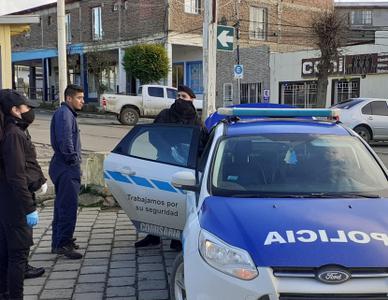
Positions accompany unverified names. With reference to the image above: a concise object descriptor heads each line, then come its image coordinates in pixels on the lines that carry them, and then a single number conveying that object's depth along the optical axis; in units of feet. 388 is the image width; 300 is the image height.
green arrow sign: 37.86
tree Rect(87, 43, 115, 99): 109.91
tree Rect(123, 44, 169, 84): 92.17
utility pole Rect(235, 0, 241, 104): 112.74
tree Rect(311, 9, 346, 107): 80.02
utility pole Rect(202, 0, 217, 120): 36.86
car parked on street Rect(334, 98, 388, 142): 53.01
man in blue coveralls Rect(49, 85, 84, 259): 17.81
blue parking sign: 68.25
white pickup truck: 76.07
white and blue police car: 9.50
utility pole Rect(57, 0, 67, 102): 46.26
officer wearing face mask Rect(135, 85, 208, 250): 20.85
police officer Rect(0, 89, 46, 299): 12.97
